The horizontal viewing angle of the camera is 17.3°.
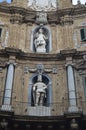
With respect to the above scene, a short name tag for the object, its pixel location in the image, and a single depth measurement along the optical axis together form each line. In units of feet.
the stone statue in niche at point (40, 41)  55.77
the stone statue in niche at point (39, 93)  47.32
